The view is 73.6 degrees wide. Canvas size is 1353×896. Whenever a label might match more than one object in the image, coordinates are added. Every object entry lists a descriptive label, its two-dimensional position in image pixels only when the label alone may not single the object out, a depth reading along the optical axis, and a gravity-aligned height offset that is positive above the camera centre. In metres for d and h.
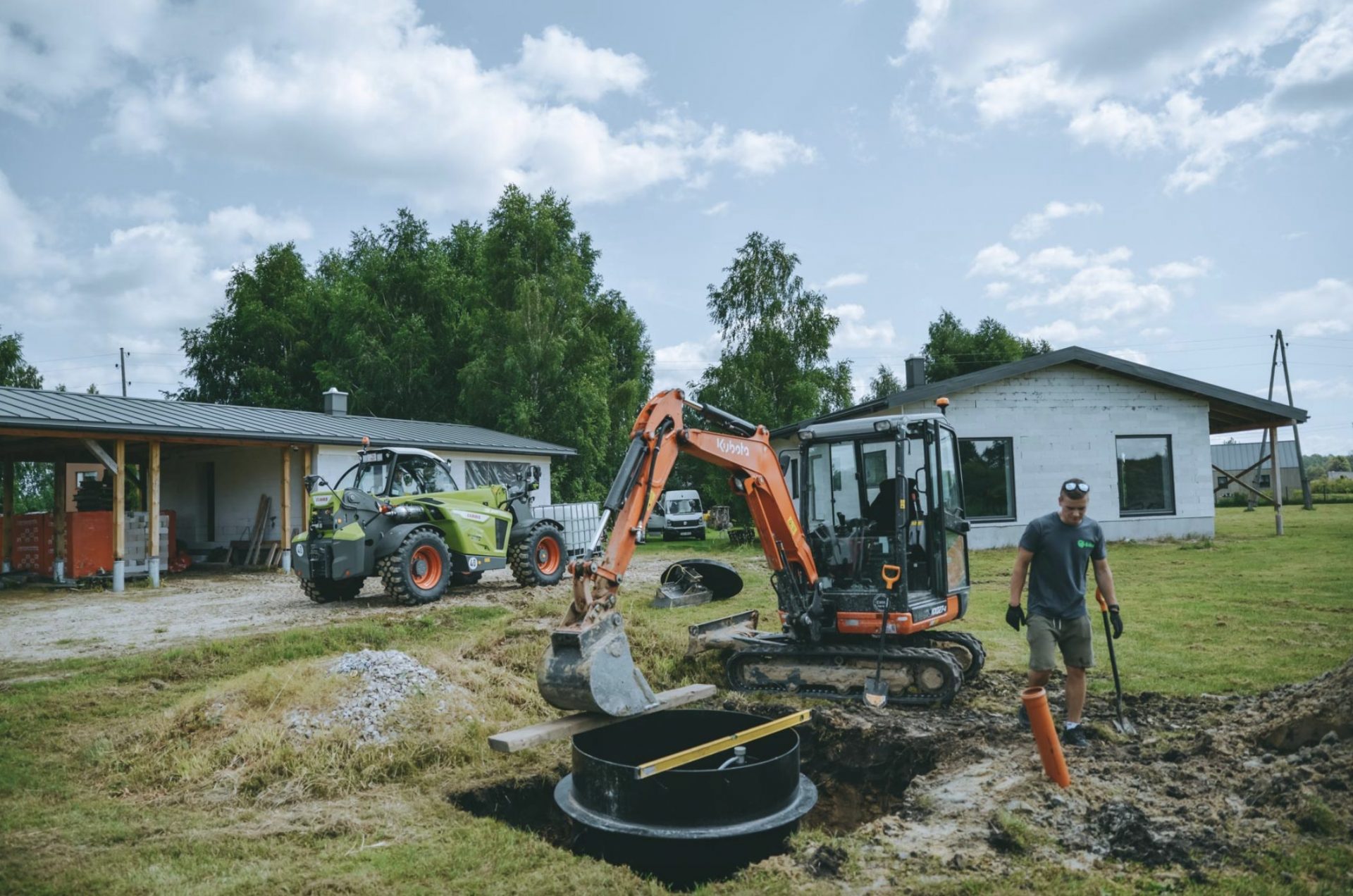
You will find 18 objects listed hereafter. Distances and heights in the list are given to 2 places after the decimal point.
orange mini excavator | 7.18 -0.52
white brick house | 18.83 +0.93
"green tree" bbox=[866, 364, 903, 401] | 55.59 +6.53
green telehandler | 12.63 -0.46
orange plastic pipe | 5.02 -1.42
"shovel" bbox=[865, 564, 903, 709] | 7.00 -1.45
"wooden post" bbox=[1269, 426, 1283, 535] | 20.47 -0.46
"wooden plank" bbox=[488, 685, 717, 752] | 5.24 -1.38
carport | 15.74 +1.23
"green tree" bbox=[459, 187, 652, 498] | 31.00 +5.44
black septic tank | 4.71 -1.70
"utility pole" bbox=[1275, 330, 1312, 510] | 35.28 -0.36
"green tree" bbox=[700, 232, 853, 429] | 31.05 +5.29
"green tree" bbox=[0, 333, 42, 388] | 35.28 +6.24
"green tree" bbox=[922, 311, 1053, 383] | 50.75 +8.01
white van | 28.19 -0.66
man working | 5.72 -0.66
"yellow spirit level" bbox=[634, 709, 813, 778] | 4.71 -1.41
